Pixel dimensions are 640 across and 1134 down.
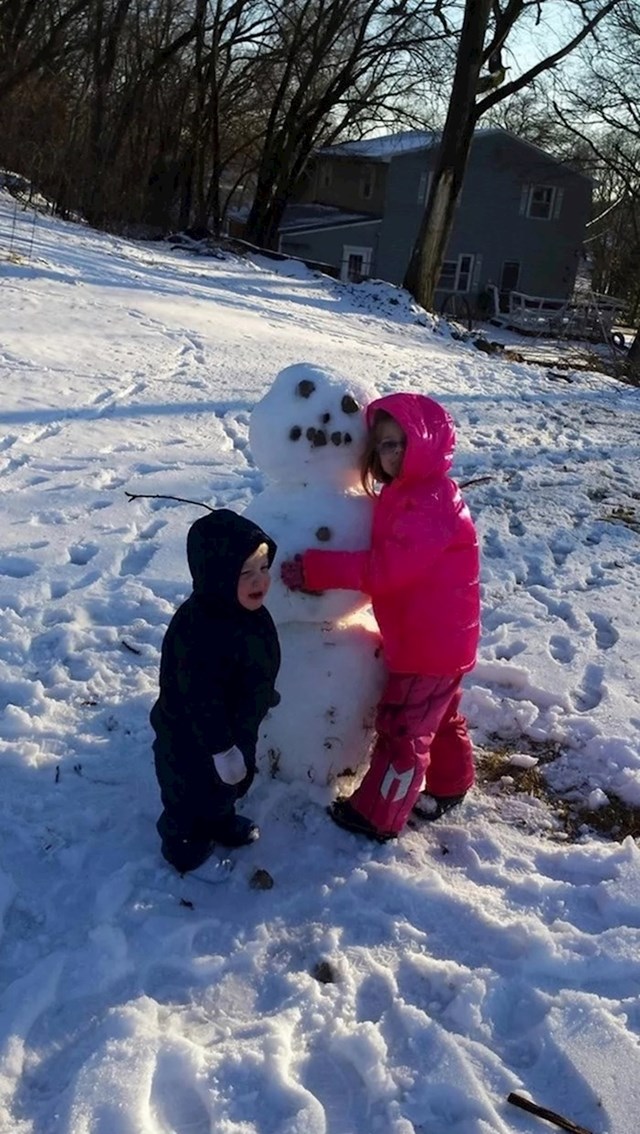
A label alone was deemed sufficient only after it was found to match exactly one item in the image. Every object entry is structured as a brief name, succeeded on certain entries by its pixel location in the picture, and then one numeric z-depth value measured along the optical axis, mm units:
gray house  34906
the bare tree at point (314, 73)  25344
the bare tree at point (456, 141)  17328
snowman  2779
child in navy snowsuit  2344
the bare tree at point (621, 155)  23553
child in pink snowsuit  2680
